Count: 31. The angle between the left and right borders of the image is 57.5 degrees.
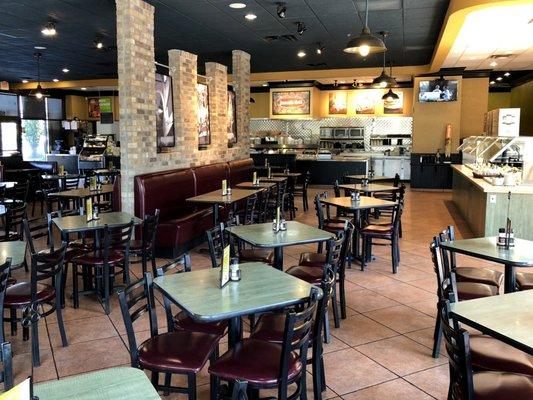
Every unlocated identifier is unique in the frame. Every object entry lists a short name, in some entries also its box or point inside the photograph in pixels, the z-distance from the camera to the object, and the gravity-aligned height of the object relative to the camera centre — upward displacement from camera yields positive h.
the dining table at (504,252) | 3.71 -0.84
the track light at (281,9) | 7.18 +2.04
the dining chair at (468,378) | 2.21 -1.17
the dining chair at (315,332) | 2.99 -1.16
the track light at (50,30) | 8.04 +1.94
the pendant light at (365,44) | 5.92 +1.27
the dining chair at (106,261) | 4.92 -1.16
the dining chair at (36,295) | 3.73 -1.19
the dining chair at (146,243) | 5.38 -1.11
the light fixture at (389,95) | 13.27 +1.44
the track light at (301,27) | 8.52 +2.12
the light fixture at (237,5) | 7.34 +2.17
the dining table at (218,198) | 7.04 -0.75
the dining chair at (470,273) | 4.19 -1.12
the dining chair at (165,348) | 2.67 -1.16
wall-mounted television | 14.41 +1.71
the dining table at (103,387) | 1.78 -0.90
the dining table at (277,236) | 4.30 -0.82
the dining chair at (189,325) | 3.19 -1.18
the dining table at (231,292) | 2.64 -0.86
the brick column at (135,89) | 6.58 +0.82
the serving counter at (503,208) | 7.15 -0.90
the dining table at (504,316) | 2.30 -0.88
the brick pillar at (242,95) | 11.54 +1.29
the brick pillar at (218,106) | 10.27 +0.90
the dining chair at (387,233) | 6.28 -1.10
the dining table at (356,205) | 6.37 -0.75
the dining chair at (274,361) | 2.49 -1.16
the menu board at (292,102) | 17.31 +1.63
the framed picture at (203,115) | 9.49 +0.65
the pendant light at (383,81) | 10.55 +1.47
